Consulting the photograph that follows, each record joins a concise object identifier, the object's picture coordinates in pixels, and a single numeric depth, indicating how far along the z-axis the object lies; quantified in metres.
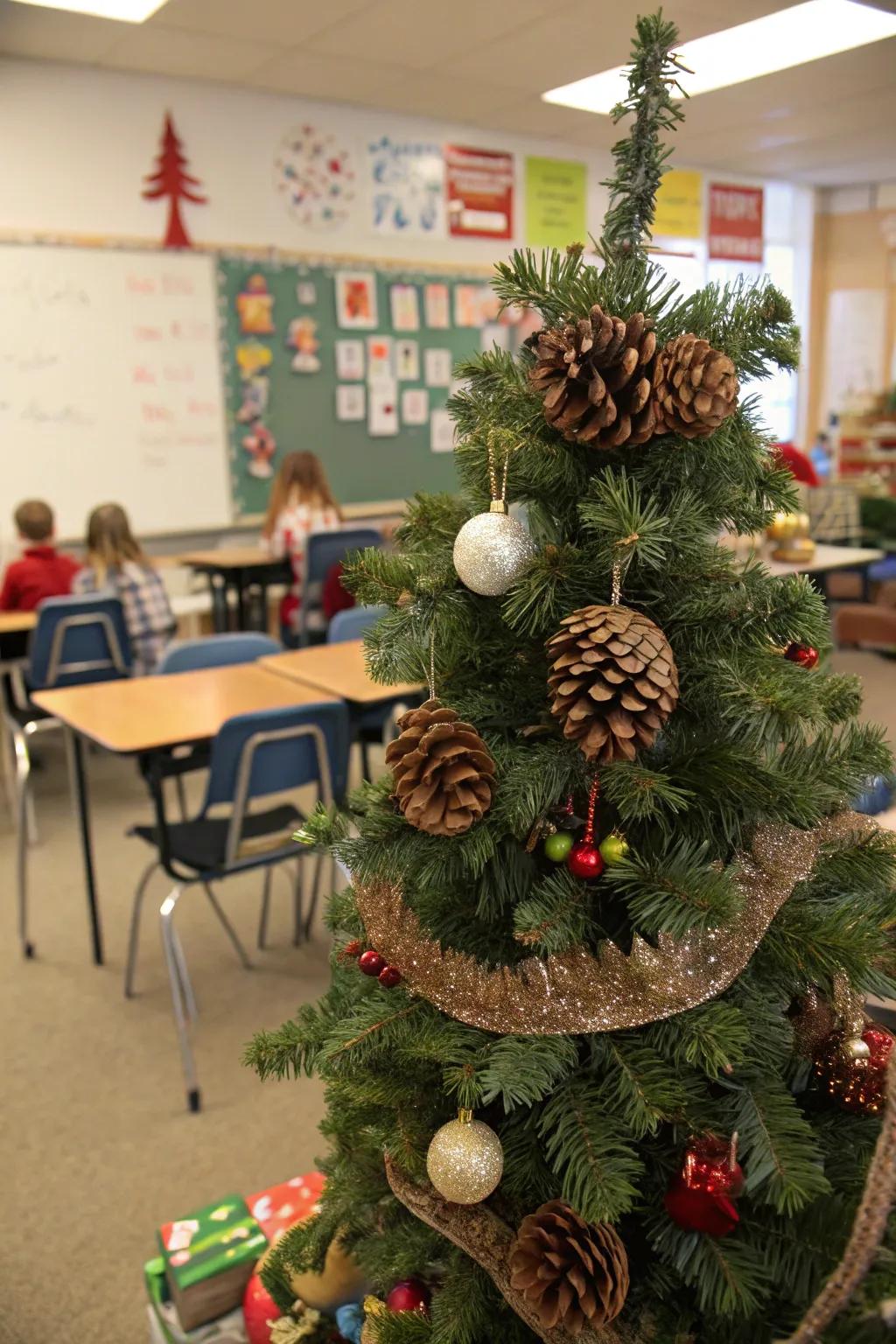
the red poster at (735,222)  7.99
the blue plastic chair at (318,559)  4.52
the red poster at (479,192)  6.39
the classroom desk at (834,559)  4.74
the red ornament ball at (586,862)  0.80
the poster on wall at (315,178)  5.70
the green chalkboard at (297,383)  5.67
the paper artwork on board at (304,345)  5.85
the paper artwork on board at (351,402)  6.14
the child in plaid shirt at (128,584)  3.89
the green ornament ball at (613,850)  0.80
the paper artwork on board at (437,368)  6.50
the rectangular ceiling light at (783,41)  4.36
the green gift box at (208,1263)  1.35
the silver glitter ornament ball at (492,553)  0.83
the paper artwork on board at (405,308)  6.25
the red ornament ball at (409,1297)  0.96
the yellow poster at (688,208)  7.09
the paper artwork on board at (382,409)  6.30
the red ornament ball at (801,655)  0.91
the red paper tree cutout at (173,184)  5.27
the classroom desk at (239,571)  4.92
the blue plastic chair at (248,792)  2.26
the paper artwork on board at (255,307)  5.64
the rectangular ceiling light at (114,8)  4.13
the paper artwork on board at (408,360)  6.34
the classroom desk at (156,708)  2.31
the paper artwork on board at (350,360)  6.07
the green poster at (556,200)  6.80
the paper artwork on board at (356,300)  6.01
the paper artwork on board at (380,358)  6.20
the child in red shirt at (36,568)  4.07
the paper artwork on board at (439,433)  6.62
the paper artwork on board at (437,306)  6.40
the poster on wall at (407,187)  6.05
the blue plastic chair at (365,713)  3.06
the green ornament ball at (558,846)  0.82
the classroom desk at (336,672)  2.67
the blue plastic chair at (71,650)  3.54
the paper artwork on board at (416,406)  6.47
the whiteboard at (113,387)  5.02
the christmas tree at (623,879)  0.76
